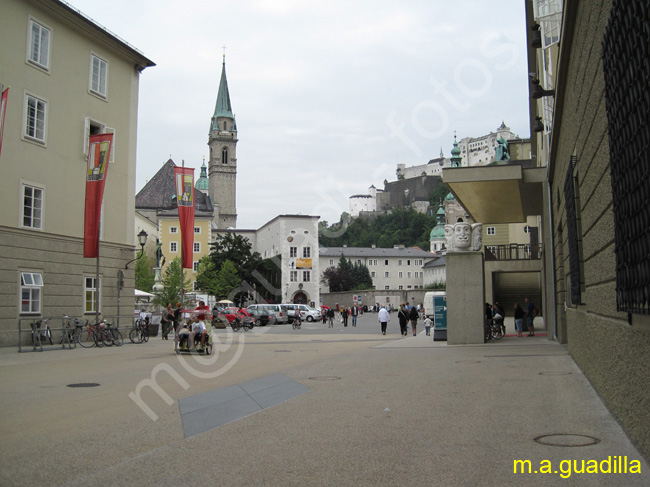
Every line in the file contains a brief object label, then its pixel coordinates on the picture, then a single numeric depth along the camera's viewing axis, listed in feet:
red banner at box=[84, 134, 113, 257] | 82.58
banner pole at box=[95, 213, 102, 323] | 82.61
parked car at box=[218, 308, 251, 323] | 150.63
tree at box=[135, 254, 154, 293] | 215.72
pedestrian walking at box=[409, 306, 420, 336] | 110.93
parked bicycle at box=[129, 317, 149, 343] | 88.94
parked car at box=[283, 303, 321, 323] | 213.66
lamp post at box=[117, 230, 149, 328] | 94.22
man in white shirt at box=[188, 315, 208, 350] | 62.18
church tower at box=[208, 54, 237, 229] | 439.63
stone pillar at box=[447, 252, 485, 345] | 74.08
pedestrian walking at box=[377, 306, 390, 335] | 115.75
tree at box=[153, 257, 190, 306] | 160.56
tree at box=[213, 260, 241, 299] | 254.88
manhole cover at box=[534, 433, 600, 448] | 21.62
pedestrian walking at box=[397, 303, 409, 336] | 111.04
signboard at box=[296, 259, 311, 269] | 332.80
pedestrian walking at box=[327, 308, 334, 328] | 167.07
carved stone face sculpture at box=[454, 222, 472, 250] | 74.13
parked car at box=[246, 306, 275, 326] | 175.52
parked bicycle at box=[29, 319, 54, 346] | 72.75
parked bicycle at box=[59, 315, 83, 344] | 77.30
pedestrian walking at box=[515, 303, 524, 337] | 86.84
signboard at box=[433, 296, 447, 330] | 87.30
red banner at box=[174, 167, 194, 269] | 93.97
